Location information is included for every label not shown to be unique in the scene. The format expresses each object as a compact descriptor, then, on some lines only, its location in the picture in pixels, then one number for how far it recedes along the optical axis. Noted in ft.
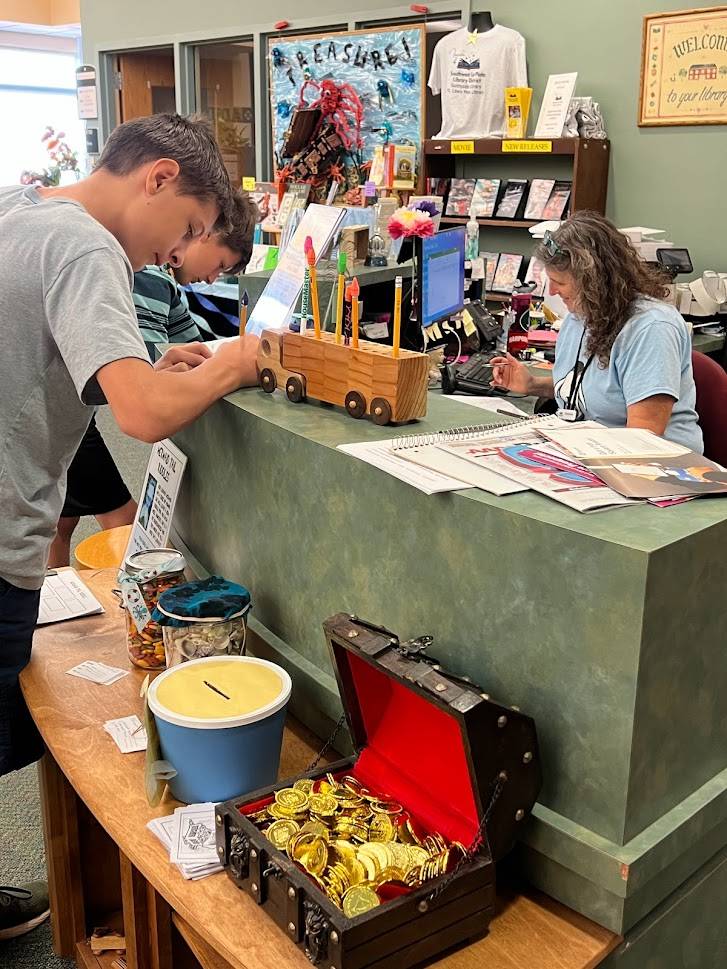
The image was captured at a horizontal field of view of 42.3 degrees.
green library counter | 3.35
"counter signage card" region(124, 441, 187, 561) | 6.09
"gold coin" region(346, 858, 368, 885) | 3.47
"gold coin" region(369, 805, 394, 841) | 3.73
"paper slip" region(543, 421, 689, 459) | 4.17
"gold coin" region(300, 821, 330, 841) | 3.67
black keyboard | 11.23
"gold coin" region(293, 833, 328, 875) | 3.52
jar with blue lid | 4.79
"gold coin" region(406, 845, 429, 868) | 3.54
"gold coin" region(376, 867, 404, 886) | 3.45
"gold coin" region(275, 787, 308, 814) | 3.84
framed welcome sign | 16.15
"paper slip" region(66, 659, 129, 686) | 5.39
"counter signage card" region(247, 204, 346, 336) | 7.93
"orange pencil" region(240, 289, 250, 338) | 5.88
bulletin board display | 19.60
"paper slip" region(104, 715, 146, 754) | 4.73
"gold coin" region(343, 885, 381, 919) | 3.29
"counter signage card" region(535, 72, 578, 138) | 17.60
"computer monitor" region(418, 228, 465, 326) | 11.25
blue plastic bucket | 4.08
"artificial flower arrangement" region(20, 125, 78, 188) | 21.53
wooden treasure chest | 3.33
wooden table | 3.54
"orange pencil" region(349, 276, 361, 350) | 4.73
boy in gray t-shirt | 4.52
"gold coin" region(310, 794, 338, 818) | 3.84
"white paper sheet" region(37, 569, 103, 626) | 6.22
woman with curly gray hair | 8.55
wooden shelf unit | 17.43
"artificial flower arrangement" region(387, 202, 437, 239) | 10.87
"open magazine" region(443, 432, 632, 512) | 3.64
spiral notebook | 3.86
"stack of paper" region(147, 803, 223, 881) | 3.88
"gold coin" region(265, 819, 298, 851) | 3.62
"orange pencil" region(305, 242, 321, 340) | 4.98
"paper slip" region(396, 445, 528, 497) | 3.80
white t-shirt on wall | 18.40
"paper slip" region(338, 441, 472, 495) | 3.85
